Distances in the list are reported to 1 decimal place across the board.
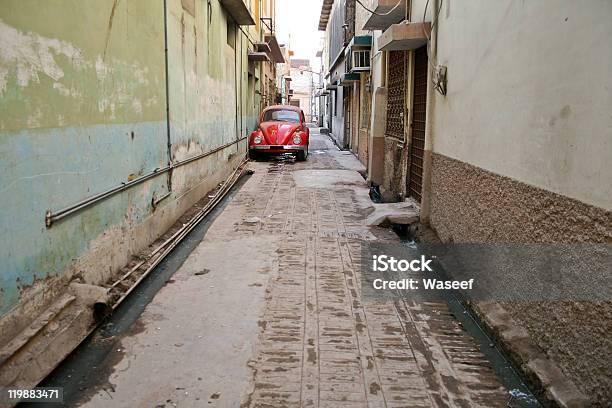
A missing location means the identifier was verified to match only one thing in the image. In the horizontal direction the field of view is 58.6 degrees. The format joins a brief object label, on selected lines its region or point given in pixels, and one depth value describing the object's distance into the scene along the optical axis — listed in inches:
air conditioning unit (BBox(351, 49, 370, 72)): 564.7
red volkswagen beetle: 645.3
